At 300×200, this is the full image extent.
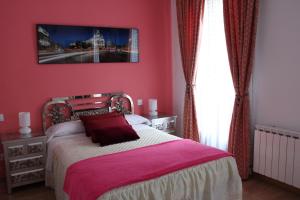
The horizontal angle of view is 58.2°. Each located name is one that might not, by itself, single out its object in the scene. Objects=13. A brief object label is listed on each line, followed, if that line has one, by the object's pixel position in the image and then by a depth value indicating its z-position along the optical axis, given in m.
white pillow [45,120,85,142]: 3.47
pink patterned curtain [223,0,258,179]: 3.22
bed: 2.22
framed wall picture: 3.67
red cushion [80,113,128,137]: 3.42
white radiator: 2.94
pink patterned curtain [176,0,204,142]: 4.12
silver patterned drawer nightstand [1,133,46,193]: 3.22
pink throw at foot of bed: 2.14
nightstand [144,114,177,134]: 4.26
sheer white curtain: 3.74
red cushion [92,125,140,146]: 3.15
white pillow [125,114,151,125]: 3.97
